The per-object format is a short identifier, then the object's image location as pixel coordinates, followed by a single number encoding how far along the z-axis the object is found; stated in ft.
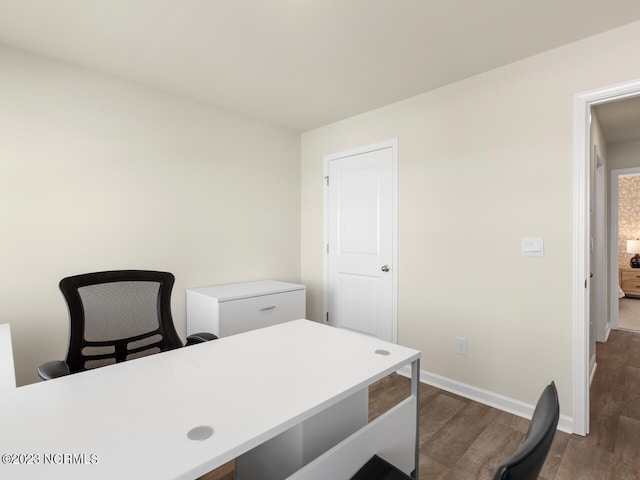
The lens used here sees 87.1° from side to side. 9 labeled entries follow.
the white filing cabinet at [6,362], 4.08
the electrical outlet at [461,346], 8.32
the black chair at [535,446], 1.80
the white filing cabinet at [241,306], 8.37
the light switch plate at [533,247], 7.14
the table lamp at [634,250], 21.17
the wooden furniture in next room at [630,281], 20.61
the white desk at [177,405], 2.41
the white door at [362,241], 9.87
